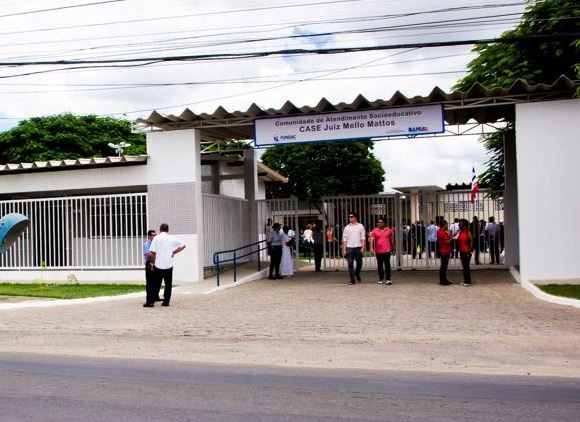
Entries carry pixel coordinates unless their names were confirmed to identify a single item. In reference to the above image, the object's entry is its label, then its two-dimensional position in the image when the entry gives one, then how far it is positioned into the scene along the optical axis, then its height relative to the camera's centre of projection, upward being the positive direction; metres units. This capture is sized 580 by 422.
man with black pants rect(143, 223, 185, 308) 13.75 -0.64
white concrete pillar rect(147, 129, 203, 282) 18.70 +0.80
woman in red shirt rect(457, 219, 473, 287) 16.44 -0.78
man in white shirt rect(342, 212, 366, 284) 16.83 -0.65
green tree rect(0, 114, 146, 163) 44.50 +5.66
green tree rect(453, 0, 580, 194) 20.88 +4.97
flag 19.91 +0.66
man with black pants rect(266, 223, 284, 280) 18.80 -0.74
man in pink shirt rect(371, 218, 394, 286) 16.59 -0.72
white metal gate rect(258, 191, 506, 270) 20.78 -0.03
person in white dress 19.66 -1.26
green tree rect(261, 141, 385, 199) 49.66 +3.52
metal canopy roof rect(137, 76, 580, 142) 16.28 +2.75
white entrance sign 17.17 +2.33
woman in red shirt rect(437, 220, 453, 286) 16.41 -0.71
